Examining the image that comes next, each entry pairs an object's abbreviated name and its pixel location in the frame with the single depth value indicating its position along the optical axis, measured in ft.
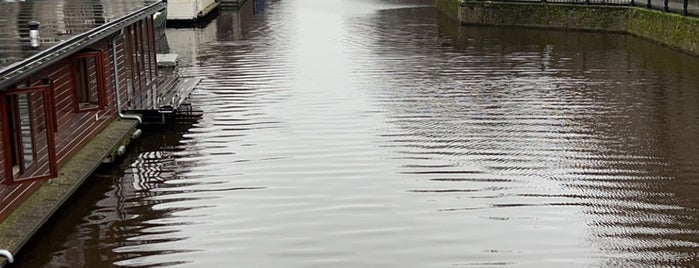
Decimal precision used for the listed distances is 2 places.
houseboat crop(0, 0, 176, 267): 38.09
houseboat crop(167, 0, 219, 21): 132.77
